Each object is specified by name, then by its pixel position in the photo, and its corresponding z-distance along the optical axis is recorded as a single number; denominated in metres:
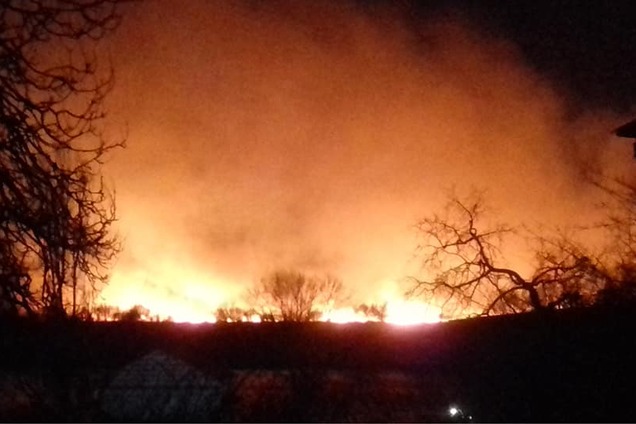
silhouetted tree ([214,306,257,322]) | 38.12
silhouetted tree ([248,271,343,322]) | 40.14
